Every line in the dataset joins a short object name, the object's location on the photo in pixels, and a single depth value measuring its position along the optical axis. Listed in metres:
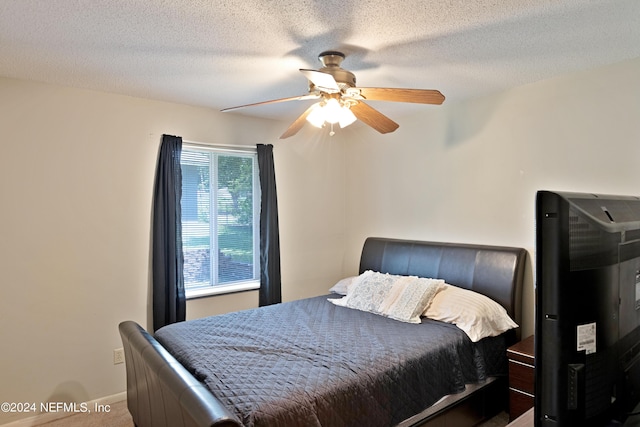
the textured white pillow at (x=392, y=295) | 2.85
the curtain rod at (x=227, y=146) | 3.44
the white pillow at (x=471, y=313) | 2.61
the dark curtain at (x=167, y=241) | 3.17
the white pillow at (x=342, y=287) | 3.63
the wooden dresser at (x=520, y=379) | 2.45
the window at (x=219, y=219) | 3.49
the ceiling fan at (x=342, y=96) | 2.11
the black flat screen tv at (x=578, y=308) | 0.69
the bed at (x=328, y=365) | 1.71
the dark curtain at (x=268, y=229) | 3.74
